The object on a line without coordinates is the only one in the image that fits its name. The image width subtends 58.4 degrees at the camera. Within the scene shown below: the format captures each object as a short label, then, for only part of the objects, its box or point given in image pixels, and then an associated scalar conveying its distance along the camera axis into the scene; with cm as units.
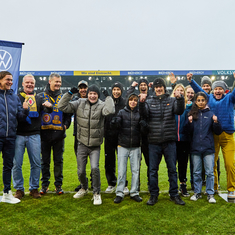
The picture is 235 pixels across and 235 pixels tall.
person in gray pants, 357
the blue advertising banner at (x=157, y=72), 3284
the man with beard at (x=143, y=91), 408
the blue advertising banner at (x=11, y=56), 491
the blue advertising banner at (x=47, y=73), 3422
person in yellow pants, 362
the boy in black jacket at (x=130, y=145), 363
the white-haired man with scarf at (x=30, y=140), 367
